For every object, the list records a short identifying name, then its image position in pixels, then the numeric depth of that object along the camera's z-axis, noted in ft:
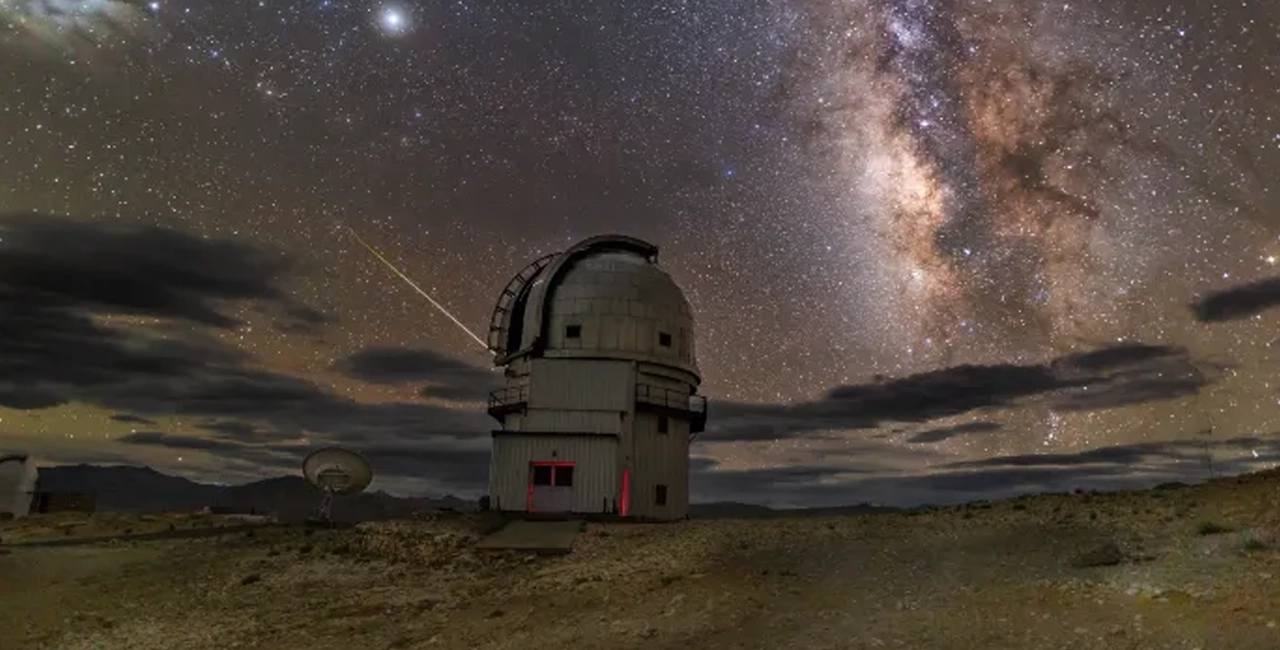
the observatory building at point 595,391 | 103.55
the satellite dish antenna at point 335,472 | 121.19
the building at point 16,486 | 159.12
